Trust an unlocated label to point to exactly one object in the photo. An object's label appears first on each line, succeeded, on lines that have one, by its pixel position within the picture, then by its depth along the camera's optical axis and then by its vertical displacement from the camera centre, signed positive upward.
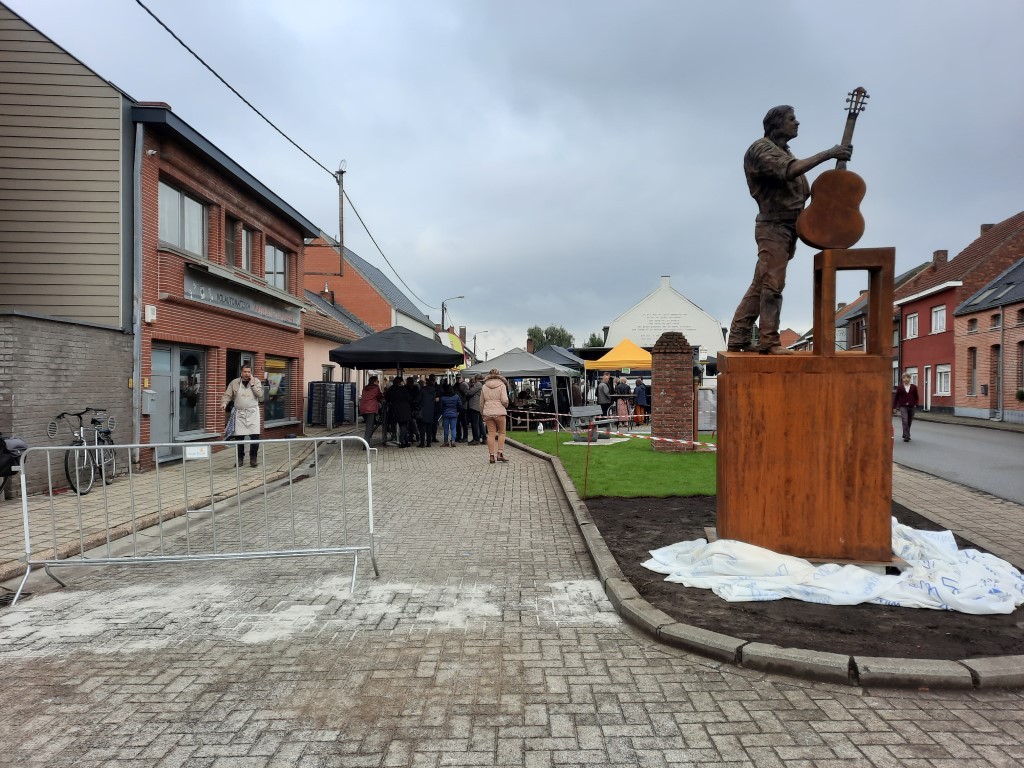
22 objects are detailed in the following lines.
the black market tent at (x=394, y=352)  16.08 +0.69
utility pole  24.88 +6.39
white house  54.84 +5.16
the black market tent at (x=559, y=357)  27.73 +1.05
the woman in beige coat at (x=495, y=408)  13.47 -0.50
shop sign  13.61 +1.79
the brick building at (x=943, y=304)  33.50 +4.37
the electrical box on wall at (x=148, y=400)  11.96 -0.37
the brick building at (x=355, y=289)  42.94 +5.76
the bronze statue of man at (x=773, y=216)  5.89 +1.46
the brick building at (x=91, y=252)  9.90 +2.18
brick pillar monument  13.67 -0.12
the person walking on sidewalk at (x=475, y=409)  18.52 -0.74
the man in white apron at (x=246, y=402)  11.87 -0.38
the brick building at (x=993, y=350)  27.62 +1.58
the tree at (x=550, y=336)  94.56 +6.59
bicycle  9.11 -0.98
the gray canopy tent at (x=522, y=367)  19.90 +0.45
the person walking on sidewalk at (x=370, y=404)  16.95 -0.57
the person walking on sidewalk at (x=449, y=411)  17.55 -0.74
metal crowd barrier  5.76 -1.56
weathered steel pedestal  5.29 -0.45
